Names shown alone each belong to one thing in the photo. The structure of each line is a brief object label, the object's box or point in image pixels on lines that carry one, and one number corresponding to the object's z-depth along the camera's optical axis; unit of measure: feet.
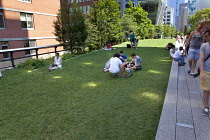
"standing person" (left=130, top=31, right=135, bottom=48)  54.09
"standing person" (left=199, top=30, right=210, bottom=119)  11.49
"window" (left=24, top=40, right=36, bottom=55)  71.51
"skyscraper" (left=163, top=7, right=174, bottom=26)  541.75
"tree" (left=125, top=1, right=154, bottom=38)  121.39
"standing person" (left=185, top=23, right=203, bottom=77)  20.52
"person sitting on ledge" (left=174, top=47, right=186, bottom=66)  28.94
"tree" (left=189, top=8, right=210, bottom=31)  130.62
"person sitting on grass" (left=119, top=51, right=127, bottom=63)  28.39
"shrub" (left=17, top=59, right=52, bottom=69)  33.01
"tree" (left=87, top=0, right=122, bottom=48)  62.13
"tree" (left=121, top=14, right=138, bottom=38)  92.35
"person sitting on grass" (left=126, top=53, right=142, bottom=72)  26.03
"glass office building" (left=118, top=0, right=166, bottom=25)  168.95
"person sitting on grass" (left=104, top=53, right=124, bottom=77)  22.16
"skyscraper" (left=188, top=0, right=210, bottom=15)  205.69
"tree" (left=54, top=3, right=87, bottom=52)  46.26
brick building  62.14
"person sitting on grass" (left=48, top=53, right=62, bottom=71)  30.07
